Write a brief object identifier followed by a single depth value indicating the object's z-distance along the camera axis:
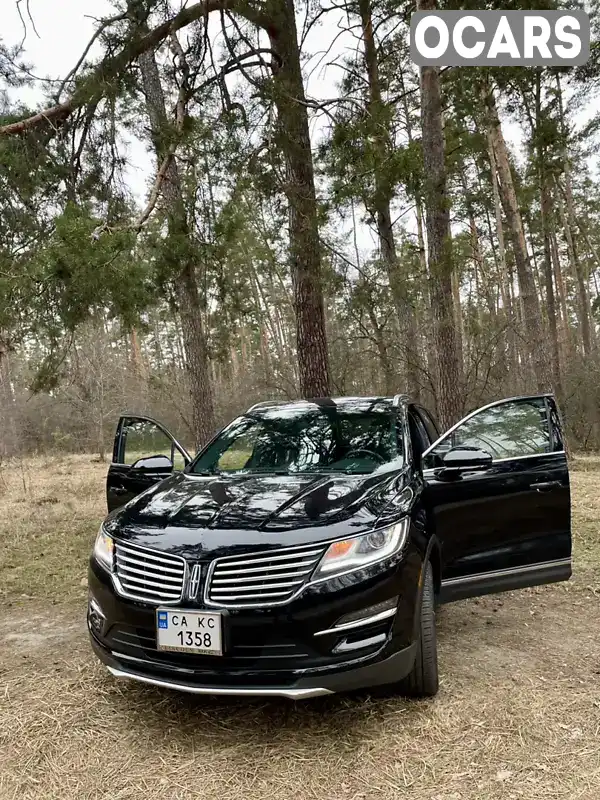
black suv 2.53
